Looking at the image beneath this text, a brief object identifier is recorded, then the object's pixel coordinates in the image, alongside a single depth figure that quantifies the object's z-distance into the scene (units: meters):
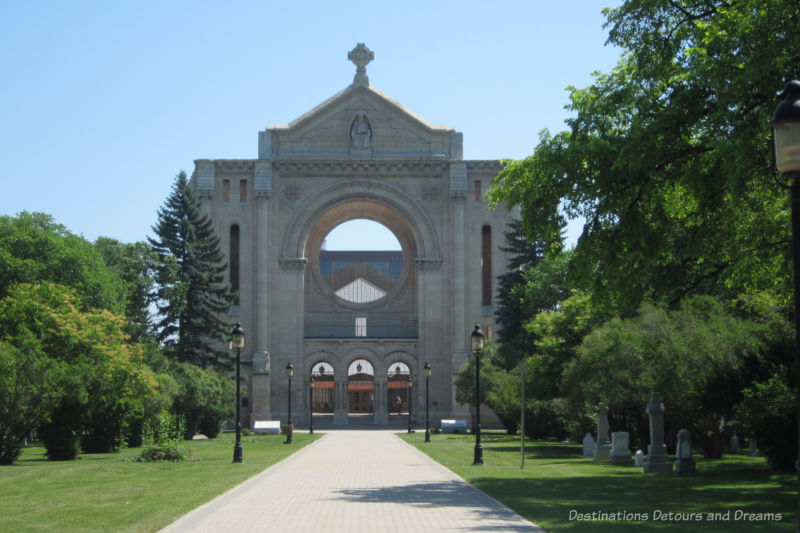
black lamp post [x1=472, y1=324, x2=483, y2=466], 27.81
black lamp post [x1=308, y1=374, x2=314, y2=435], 58.42
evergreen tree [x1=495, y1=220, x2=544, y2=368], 59.44
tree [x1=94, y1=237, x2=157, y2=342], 57.12
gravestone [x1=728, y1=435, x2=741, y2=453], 37.04
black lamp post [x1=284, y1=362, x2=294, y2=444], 43.72
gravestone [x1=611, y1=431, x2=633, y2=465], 29.45
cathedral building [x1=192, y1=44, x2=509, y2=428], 69.00
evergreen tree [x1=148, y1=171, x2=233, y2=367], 57.12
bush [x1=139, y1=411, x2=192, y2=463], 29.83
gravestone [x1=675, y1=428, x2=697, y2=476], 23.55
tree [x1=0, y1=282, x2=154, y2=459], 29.30
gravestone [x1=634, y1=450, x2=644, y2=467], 27.27
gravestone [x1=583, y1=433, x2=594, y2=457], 32.59
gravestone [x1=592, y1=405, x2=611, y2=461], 30.69
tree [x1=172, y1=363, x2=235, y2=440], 48.50
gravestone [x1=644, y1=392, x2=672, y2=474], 24.70
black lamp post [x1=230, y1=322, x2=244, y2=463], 28.86
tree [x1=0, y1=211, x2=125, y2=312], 47.75
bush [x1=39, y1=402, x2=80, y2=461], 31.06
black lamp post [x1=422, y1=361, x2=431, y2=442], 45.94
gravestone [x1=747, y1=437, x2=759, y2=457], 31.13
